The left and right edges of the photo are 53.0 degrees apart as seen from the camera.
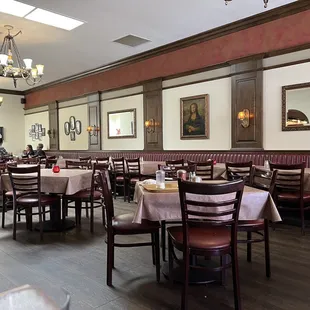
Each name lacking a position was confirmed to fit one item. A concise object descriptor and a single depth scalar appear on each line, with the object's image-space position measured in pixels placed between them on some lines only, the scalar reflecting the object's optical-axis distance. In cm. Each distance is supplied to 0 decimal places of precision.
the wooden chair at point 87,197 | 445
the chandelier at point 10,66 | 602
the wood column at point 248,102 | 641
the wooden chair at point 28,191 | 405
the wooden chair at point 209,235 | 210
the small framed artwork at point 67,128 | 1182
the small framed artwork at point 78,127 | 1123
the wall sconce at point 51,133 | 1249
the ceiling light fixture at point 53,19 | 592
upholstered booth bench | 594
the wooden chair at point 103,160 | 745
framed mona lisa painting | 739
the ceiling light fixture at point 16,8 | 545
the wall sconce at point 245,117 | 655
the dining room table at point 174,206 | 256
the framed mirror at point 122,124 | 930
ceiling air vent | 734
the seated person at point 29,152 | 1133
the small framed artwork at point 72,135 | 1162
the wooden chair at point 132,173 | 680
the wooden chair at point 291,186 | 425
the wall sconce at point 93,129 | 1047
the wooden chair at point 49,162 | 692
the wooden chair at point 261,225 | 271
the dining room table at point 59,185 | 421
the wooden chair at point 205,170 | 523
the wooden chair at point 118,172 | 695
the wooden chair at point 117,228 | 275
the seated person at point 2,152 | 1151
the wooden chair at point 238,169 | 492
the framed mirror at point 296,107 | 578
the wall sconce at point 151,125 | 857
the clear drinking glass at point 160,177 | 295
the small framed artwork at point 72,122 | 1156
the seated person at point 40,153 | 1104
